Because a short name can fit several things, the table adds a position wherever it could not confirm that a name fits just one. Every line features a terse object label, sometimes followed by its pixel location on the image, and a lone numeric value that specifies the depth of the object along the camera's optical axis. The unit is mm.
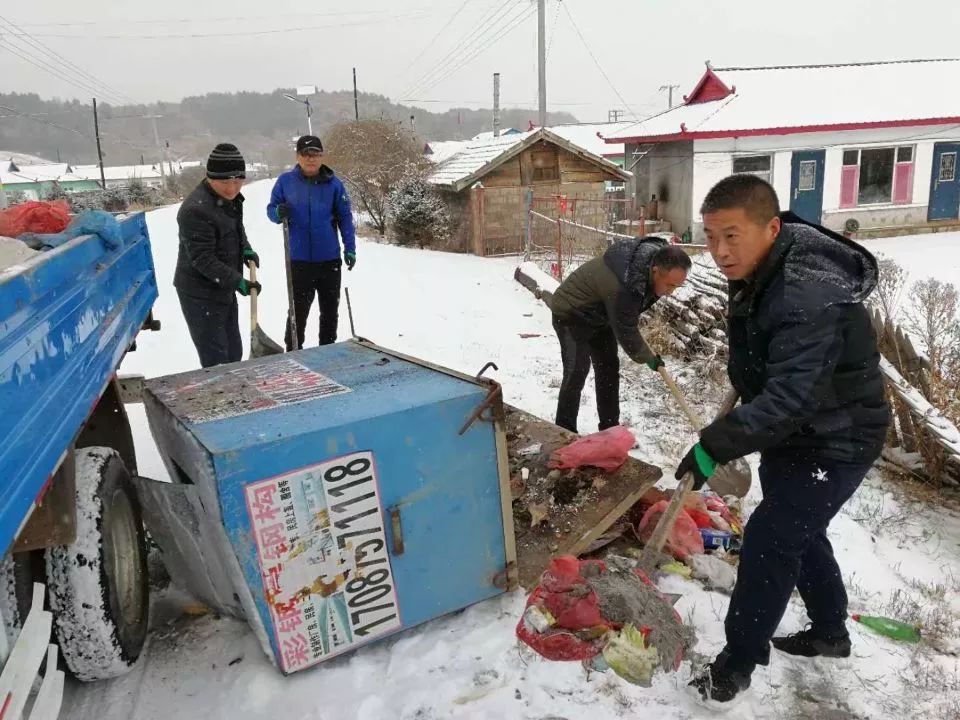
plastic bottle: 2833
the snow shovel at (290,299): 5016
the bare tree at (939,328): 5289
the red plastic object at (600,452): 3469
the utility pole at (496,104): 37359
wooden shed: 16750
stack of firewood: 6656
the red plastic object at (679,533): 3273
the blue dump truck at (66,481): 1722
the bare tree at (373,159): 21172
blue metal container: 2258
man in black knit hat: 4152
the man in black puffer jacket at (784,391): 2053
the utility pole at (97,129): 40469
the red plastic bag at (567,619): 2557
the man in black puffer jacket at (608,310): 3715
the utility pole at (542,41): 21953
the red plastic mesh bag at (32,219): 2863
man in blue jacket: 5148
